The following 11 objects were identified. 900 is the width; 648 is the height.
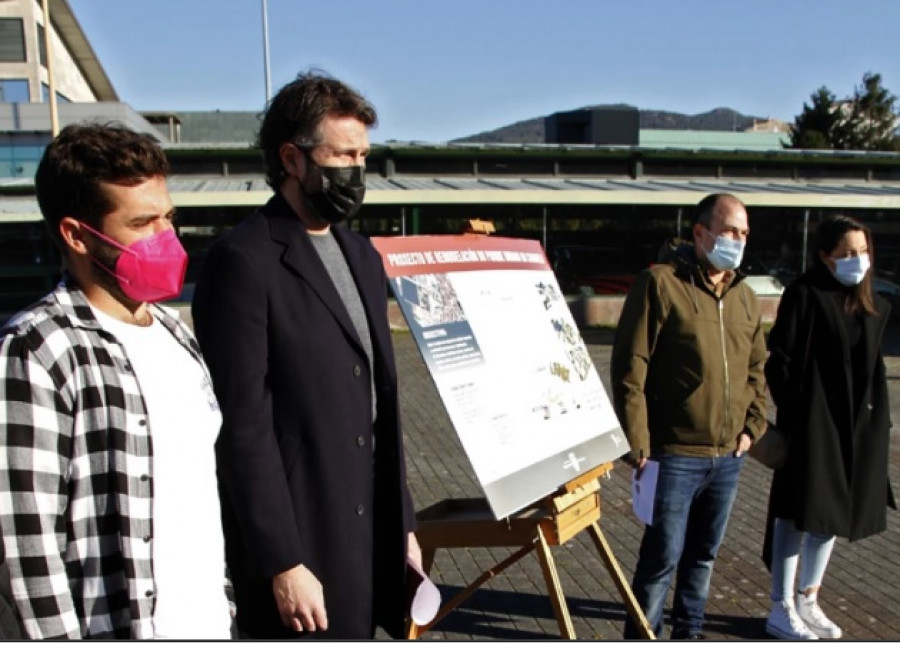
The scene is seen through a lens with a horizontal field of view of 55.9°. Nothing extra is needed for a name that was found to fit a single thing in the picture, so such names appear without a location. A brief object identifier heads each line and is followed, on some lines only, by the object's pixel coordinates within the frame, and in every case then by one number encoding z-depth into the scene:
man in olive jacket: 3.97
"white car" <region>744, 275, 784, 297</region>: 20.12
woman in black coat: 4.38
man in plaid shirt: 1.76
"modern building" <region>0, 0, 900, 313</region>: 18.12
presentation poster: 3.08
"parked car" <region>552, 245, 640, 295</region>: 20.06
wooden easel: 3.44
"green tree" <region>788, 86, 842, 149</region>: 57.09
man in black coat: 2.35
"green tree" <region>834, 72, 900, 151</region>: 57.03
